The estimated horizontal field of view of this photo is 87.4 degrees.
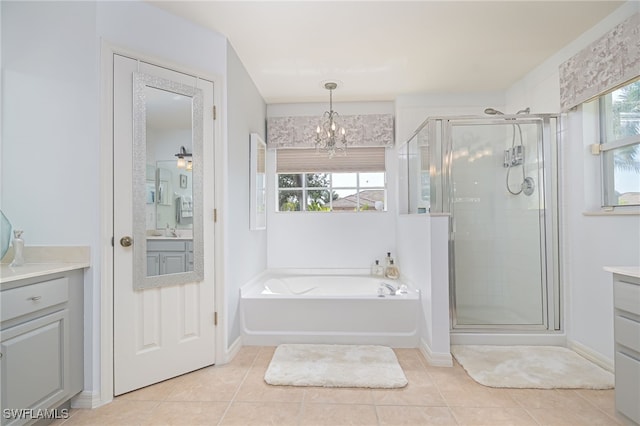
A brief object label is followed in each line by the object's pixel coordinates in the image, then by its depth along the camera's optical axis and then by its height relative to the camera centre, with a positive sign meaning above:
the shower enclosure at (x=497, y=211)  2.84 +0.05
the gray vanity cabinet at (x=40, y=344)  1.49 -0.61
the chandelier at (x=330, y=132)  3.37 +0.91
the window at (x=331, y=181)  4.04 +0.46
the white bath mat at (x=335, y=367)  2.19 -1.06
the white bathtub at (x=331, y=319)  2.82 -0.86
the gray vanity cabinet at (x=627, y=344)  1.62 -0.64
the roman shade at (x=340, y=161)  4.04 +0.69
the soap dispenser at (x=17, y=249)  1.82 -0.15
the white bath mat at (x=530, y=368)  2.17 -1.08
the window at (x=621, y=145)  2.21 +0.48
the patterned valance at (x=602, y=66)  2.04 +1.03
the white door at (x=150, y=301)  2.01 -0.54
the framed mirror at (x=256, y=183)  3.20 +0.36
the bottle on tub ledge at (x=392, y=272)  3.73 -0.61
